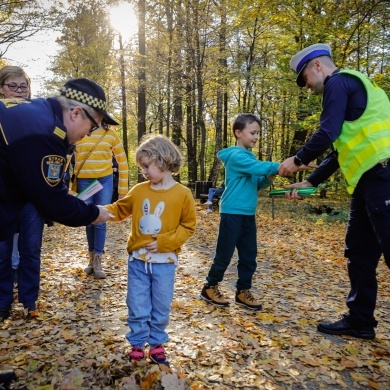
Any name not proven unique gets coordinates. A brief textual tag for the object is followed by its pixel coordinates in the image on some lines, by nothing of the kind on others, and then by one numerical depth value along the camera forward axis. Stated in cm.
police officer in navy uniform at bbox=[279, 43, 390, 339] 293
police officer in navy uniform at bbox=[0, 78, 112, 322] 204
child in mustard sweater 272
